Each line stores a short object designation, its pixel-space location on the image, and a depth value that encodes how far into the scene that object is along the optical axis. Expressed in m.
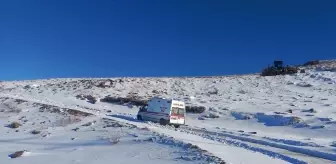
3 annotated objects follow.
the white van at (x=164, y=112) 37.47
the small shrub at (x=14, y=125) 36.15
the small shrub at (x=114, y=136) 24.86
